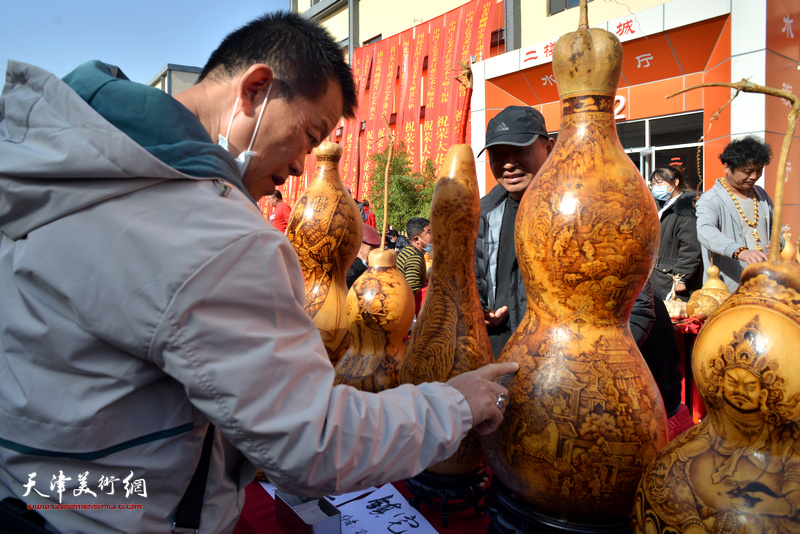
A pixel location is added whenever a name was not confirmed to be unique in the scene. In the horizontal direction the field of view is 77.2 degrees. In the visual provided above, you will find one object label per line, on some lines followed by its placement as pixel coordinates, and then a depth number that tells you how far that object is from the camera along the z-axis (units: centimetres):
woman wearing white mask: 414
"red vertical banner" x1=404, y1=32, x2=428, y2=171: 1281
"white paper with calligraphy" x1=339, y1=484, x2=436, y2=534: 133
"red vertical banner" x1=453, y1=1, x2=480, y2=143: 1104
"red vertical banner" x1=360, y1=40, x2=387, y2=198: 1393
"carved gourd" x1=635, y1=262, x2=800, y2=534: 74
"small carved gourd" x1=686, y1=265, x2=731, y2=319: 283
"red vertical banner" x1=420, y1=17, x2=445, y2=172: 1205
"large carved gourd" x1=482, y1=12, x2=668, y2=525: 99
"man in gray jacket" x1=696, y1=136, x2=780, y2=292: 333
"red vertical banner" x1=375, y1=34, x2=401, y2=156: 1348
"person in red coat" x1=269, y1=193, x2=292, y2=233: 527
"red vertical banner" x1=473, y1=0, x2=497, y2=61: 1077
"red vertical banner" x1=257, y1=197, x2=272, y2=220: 1260
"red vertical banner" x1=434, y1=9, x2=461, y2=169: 1158
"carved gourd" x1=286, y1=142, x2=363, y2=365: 199
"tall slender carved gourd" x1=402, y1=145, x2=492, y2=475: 136
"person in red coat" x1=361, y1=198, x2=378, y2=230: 904
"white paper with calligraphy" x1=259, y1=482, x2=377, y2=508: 151
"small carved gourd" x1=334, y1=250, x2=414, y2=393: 164
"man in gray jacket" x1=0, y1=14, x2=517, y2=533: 81
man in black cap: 190
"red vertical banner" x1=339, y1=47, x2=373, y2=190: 1449
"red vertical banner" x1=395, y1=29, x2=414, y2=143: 1302
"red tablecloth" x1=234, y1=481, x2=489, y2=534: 134
